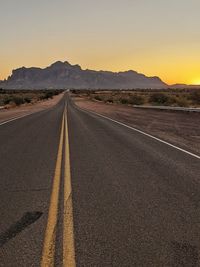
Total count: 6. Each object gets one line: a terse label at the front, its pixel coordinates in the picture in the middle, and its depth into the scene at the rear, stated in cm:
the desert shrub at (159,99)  5728
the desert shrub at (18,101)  6709
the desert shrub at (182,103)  4786
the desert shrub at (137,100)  6084
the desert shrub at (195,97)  5376
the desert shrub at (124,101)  6610
